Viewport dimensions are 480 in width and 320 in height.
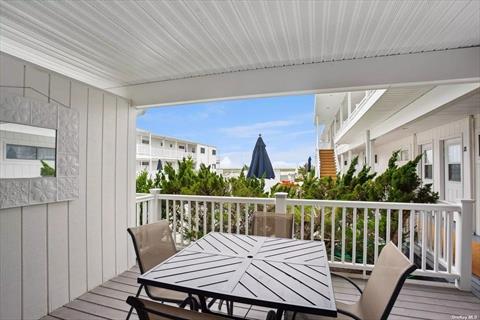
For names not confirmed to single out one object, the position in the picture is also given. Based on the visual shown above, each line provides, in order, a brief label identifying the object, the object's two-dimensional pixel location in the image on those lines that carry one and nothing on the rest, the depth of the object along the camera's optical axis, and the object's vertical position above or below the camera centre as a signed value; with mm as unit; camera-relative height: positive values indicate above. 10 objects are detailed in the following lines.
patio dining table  1445 -747
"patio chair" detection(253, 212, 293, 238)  2943 -694
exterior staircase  12305 +126
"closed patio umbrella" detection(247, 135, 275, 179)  5230 +5
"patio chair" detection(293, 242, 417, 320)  1493 -783
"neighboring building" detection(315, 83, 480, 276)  4632 +1004
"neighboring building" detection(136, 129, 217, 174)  16547 +1098
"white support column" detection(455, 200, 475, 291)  3092 -954
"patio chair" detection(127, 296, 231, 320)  1170 -678
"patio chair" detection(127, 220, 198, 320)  2109 -808
